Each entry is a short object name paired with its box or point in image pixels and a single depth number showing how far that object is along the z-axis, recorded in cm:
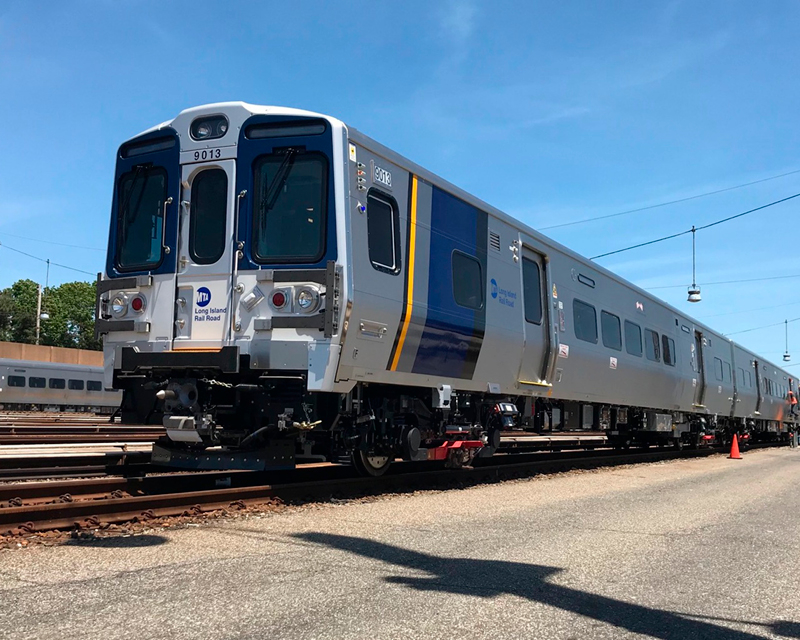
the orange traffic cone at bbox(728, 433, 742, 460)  2127
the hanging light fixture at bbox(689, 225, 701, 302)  2509
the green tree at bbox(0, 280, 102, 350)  8381
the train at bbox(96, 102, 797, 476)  753
